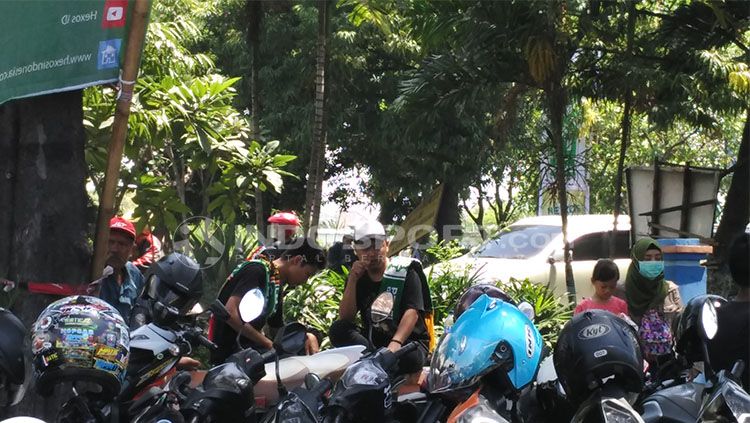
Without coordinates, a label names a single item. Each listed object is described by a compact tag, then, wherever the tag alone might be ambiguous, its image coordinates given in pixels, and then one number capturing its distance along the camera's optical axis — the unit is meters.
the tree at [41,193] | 5.85
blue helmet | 4.08
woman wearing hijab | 7.66
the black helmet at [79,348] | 4.03
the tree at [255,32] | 13.76
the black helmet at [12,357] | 4.26
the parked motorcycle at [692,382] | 4.02
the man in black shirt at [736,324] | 4.59
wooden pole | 5.73
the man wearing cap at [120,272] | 6.89
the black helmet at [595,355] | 3.96
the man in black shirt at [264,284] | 6.02
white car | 13.02
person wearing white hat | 6.55
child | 7.93
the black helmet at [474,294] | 5.62
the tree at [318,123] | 13.41
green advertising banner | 5.74
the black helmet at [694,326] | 4.29
